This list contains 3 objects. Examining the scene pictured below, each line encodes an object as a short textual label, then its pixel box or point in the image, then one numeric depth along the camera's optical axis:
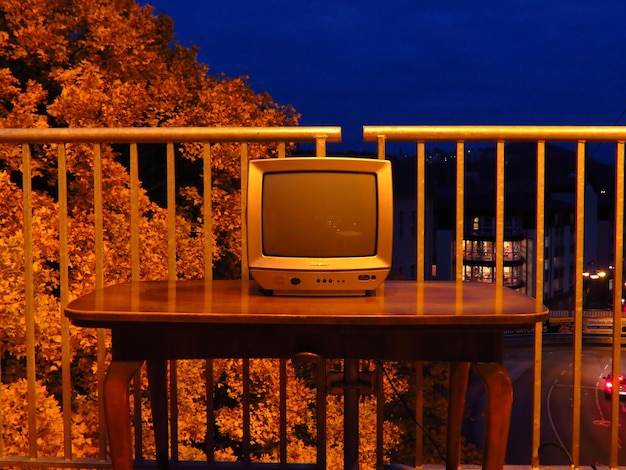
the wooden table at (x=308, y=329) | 1.34
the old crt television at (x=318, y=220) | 1.52
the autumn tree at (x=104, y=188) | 7.76
